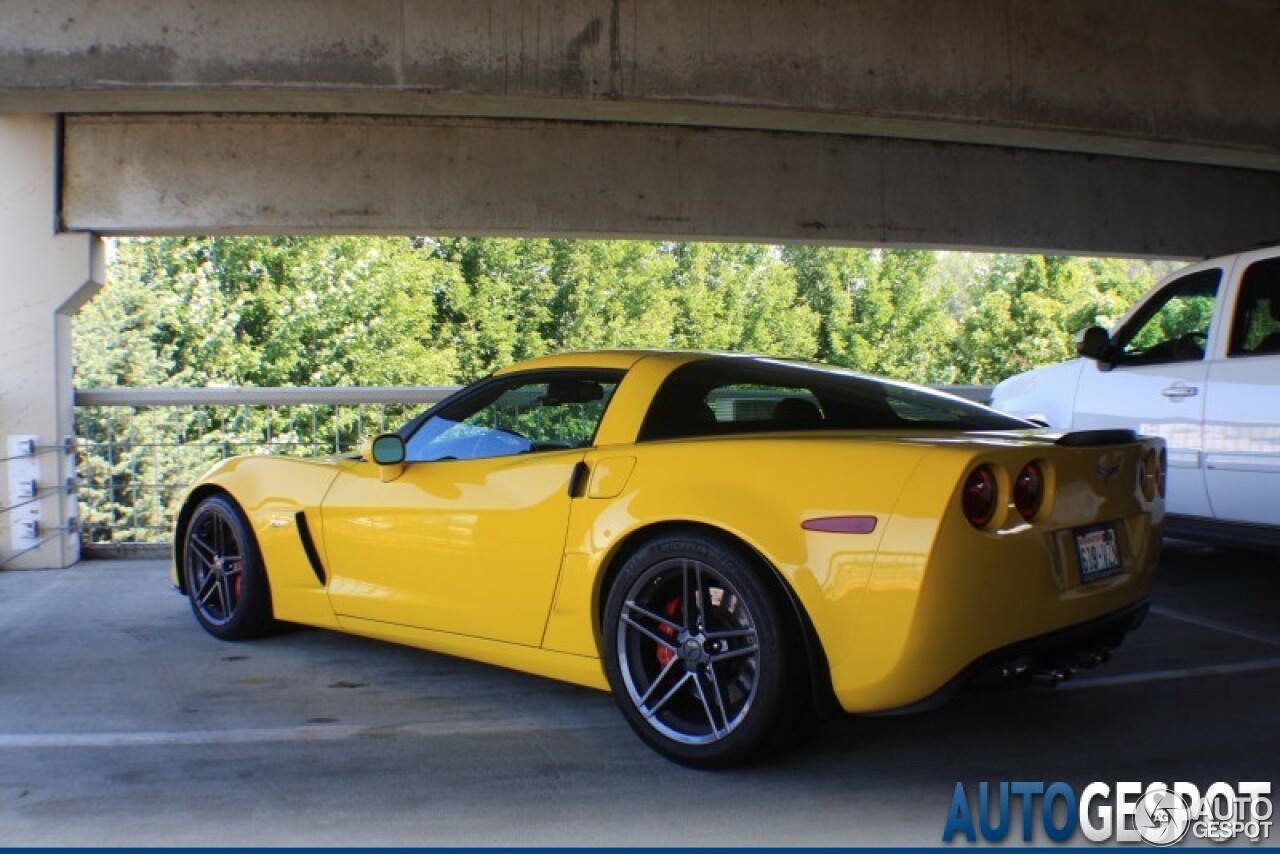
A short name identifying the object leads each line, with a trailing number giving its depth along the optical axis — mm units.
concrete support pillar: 7672
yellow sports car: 3025
